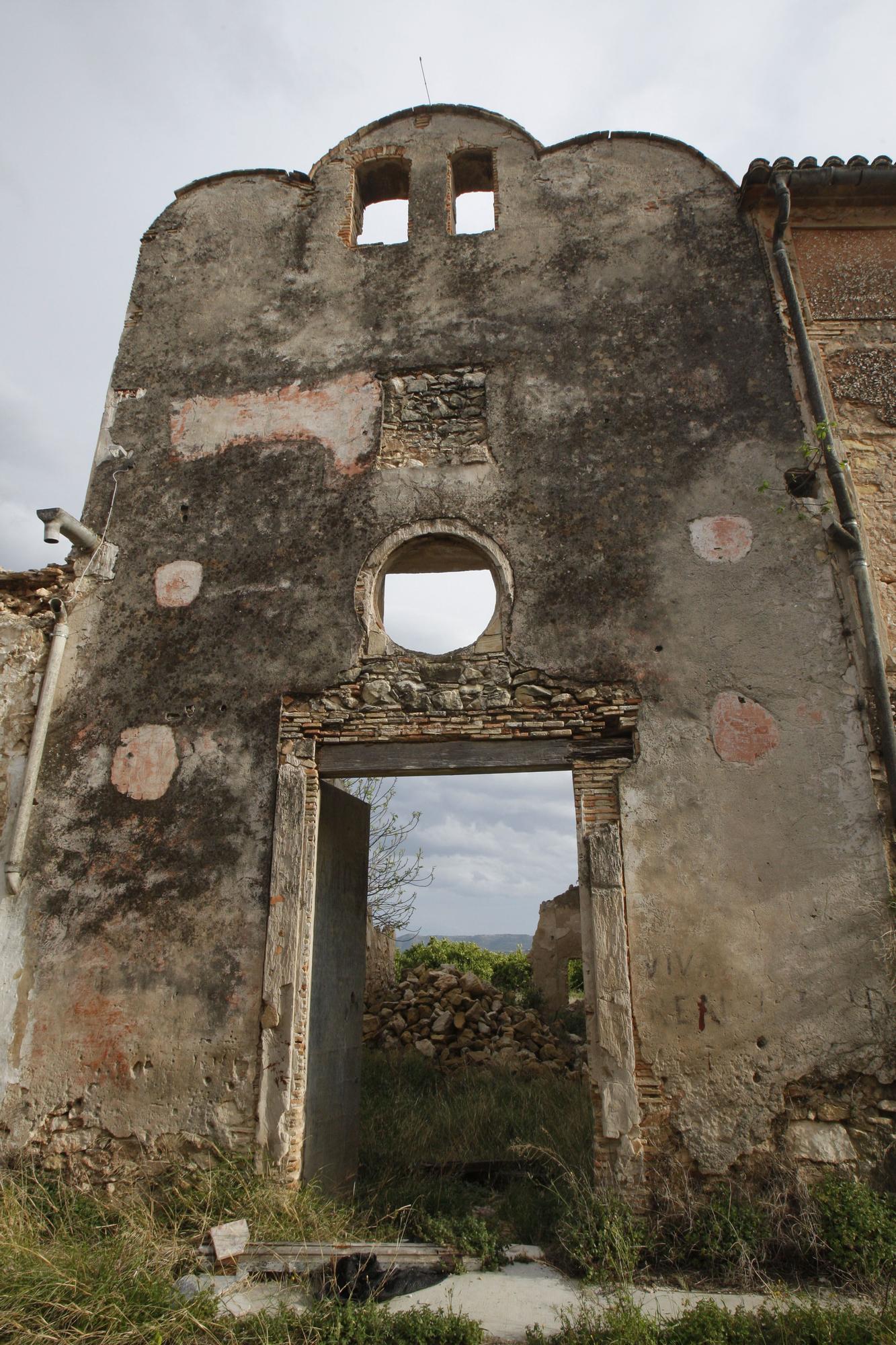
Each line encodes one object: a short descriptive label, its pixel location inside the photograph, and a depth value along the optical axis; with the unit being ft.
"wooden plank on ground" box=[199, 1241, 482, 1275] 14.19
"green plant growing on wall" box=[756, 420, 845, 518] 19.44
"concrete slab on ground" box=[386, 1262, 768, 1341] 12.62
